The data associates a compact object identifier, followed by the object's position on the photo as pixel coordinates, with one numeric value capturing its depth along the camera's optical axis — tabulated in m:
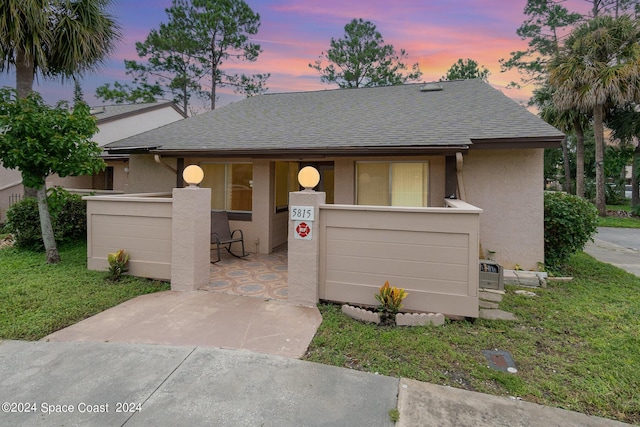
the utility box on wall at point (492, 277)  5.38
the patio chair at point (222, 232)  6.98
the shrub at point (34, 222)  7.46
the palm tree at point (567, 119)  16.39
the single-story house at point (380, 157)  6.24
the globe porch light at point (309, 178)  4.62
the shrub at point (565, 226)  6.34
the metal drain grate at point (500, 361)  3.11
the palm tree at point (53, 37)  7.38
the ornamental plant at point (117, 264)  5.36
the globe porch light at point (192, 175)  5.05
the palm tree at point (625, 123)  16.19
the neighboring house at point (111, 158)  12.48
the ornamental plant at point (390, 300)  4.04
